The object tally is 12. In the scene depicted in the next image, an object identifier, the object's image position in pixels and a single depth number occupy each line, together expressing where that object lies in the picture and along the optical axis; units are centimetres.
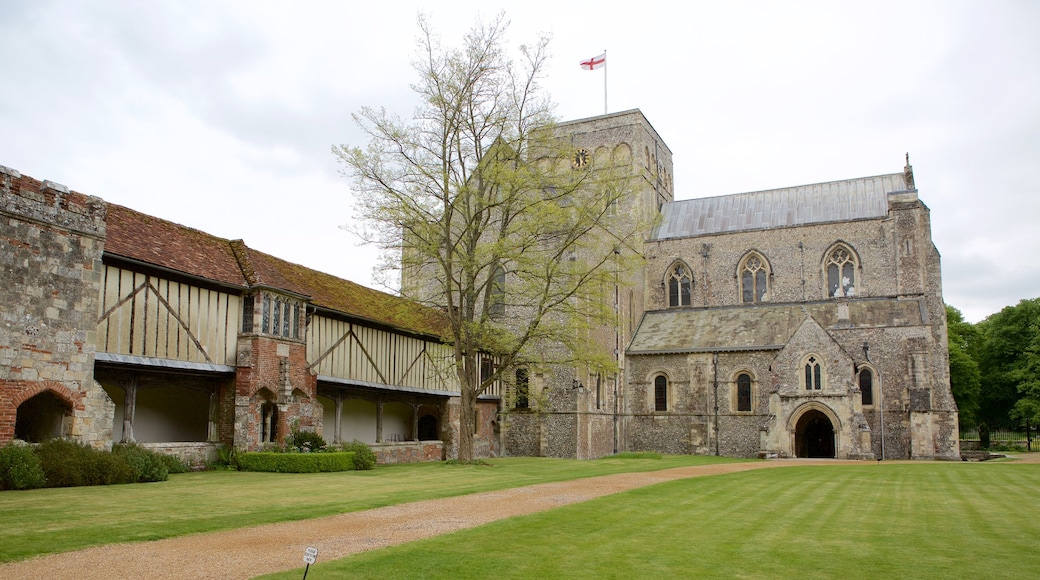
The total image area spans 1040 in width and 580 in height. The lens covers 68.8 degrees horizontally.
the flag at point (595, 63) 4303
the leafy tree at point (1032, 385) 3631
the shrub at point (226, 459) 2011
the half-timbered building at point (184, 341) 1581
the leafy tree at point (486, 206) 2536
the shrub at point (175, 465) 1850
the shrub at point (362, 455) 2259
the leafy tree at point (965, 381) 5053
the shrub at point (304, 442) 2127
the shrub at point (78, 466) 1485
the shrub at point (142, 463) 1636
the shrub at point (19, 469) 1390
